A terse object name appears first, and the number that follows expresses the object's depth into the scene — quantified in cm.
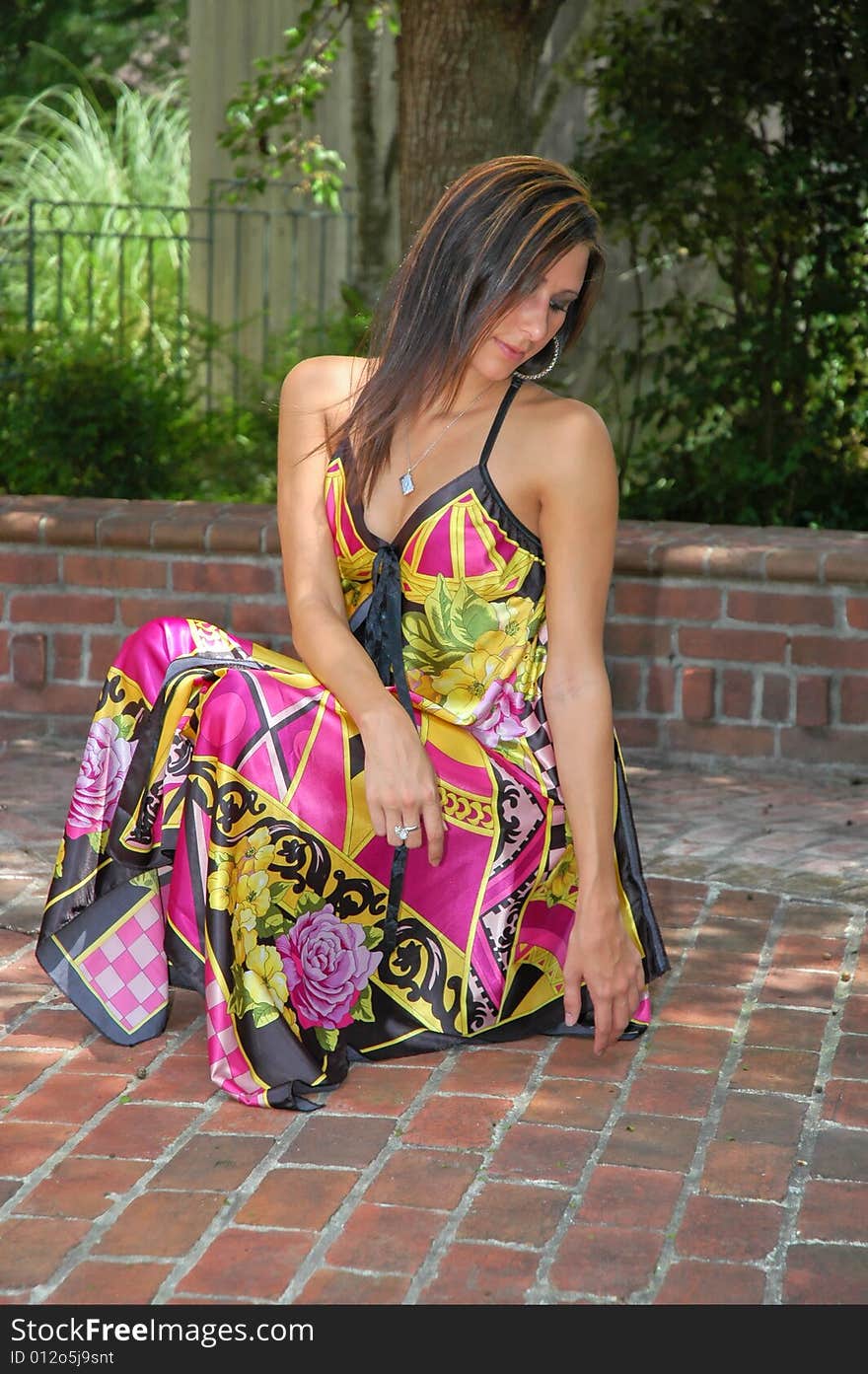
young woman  287
